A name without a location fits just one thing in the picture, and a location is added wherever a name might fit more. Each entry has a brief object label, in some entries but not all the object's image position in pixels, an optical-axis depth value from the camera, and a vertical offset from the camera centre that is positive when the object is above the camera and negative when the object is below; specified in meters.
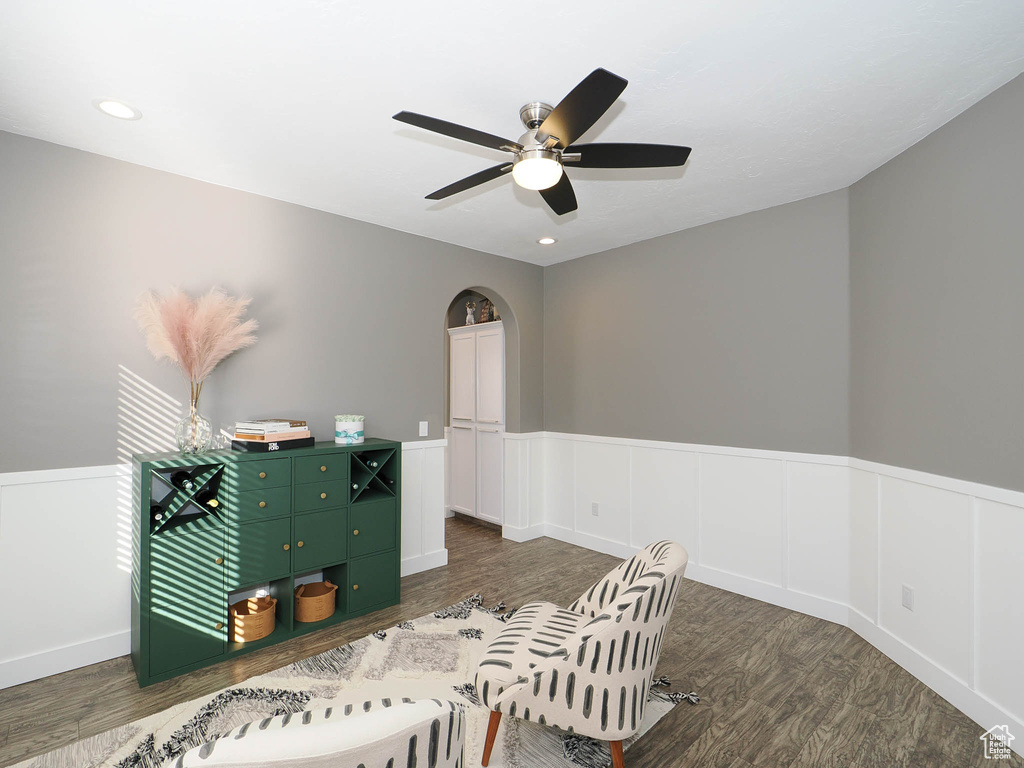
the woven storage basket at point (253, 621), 2.86 -1.29
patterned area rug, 2.04 -1.42
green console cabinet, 2.56 -0.84
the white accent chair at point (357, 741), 0.84 -0.60
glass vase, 2.81 -0.25
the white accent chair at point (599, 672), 1.75 -0.99
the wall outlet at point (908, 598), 2.65 -1.06
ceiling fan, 1.68 +0.92
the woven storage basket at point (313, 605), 3.10 -1.30
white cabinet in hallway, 5.12 -0.34
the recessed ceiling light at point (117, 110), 2.27 +1.23
